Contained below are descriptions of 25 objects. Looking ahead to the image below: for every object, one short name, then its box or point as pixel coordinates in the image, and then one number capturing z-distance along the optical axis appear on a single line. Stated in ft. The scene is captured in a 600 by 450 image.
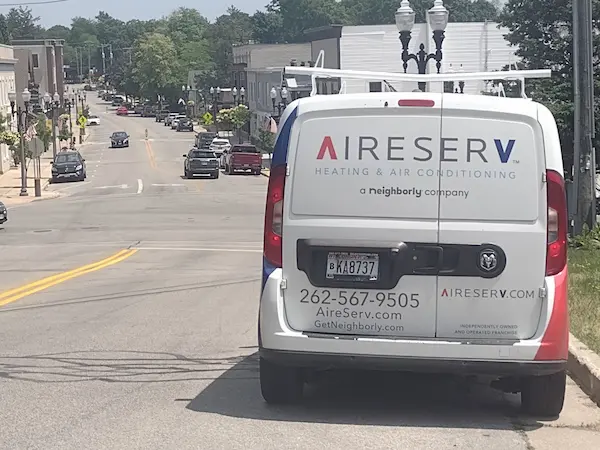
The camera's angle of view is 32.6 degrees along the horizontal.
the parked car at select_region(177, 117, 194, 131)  392.27
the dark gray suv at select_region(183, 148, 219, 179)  185.06
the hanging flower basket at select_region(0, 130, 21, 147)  188.14
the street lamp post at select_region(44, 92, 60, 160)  225.76
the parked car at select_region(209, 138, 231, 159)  220.27
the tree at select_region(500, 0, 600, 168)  78.64
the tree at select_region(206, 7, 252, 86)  466.29
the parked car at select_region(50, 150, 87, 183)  185.47
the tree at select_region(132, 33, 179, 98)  523.29
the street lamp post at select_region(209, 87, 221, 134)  367.66
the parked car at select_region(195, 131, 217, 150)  246.86
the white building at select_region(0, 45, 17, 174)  214.24
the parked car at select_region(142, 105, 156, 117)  534.78
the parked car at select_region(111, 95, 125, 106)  636.98
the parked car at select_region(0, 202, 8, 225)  100.63
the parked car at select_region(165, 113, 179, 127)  427.90
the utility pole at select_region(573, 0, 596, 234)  50.48
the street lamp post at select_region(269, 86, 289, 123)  150.12
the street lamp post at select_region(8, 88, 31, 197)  153.79
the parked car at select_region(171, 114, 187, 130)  408.05
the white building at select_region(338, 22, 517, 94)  188.55
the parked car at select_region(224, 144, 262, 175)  195.11
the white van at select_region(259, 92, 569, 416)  22.13
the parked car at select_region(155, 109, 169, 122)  475.31
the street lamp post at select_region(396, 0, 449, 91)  63.46
